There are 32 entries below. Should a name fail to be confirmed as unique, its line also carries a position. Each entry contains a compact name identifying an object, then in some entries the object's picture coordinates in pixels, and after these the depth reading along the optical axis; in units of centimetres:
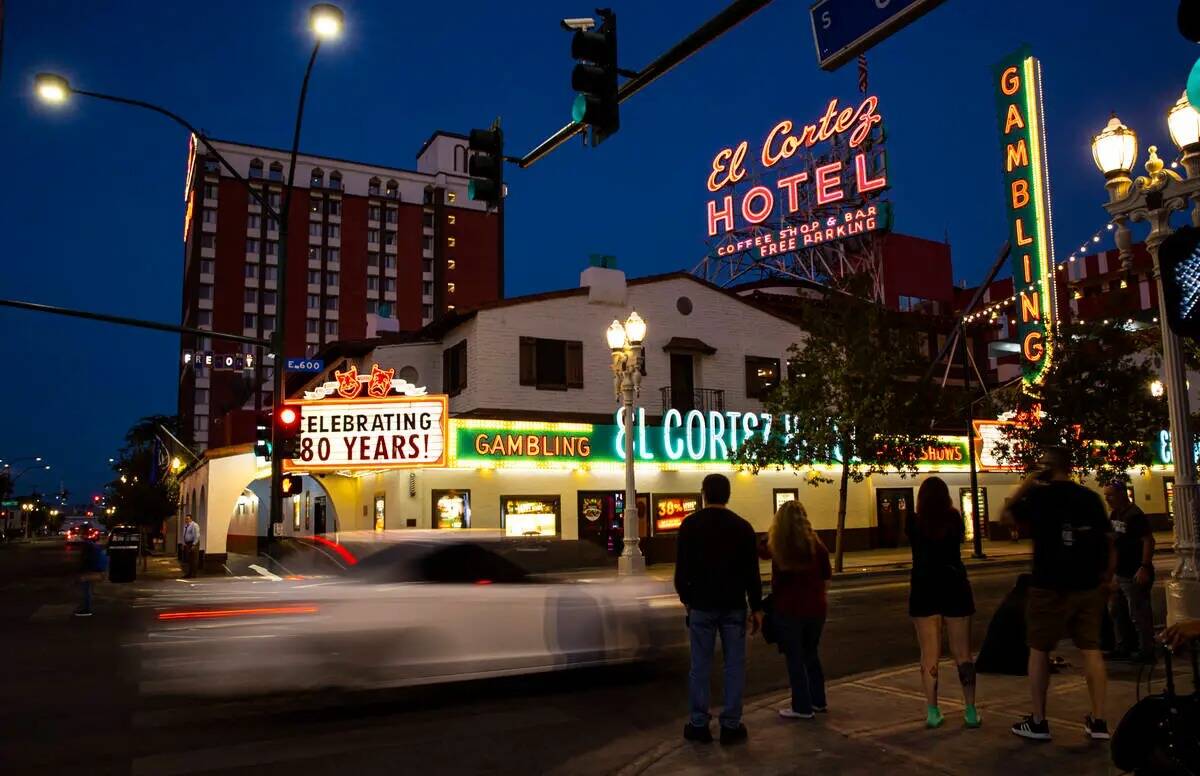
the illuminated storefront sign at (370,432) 2581
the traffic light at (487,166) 1045
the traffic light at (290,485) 1966
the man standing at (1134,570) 930
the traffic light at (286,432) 1964
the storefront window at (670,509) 2956
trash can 2698
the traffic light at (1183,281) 374
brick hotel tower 9206
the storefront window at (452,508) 2617
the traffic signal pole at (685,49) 744
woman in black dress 693
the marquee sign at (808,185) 4978
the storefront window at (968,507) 3703
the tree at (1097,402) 2431
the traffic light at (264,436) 1995
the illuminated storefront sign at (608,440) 2645
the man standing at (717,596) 675
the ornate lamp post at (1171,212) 852
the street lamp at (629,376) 2192
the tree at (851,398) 2464
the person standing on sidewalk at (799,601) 754
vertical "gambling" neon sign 3109
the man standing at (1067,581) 633
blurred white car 856
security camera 905
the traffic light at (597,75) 871
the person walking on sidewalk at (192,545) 2916
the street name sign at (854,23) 664
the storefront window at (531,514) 2723
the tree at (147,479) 4797
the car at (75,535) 6698
